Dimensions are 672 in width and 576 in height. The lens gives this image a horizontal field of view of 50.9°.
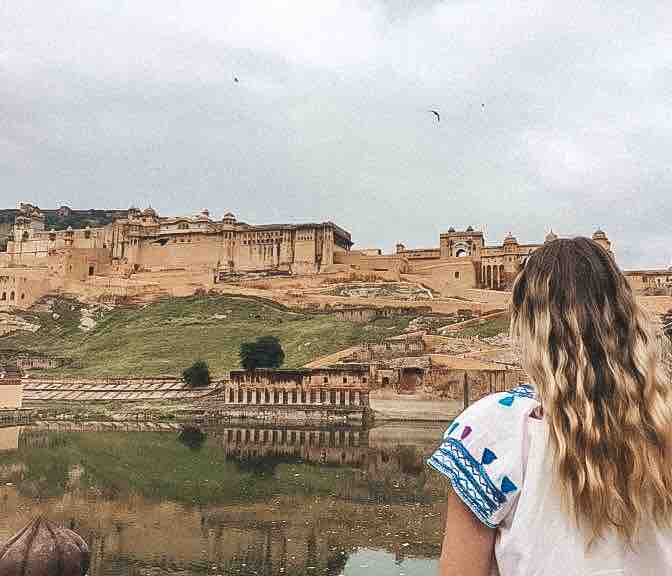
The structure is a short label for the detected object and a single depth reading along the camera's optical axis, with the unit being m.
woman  1.72
